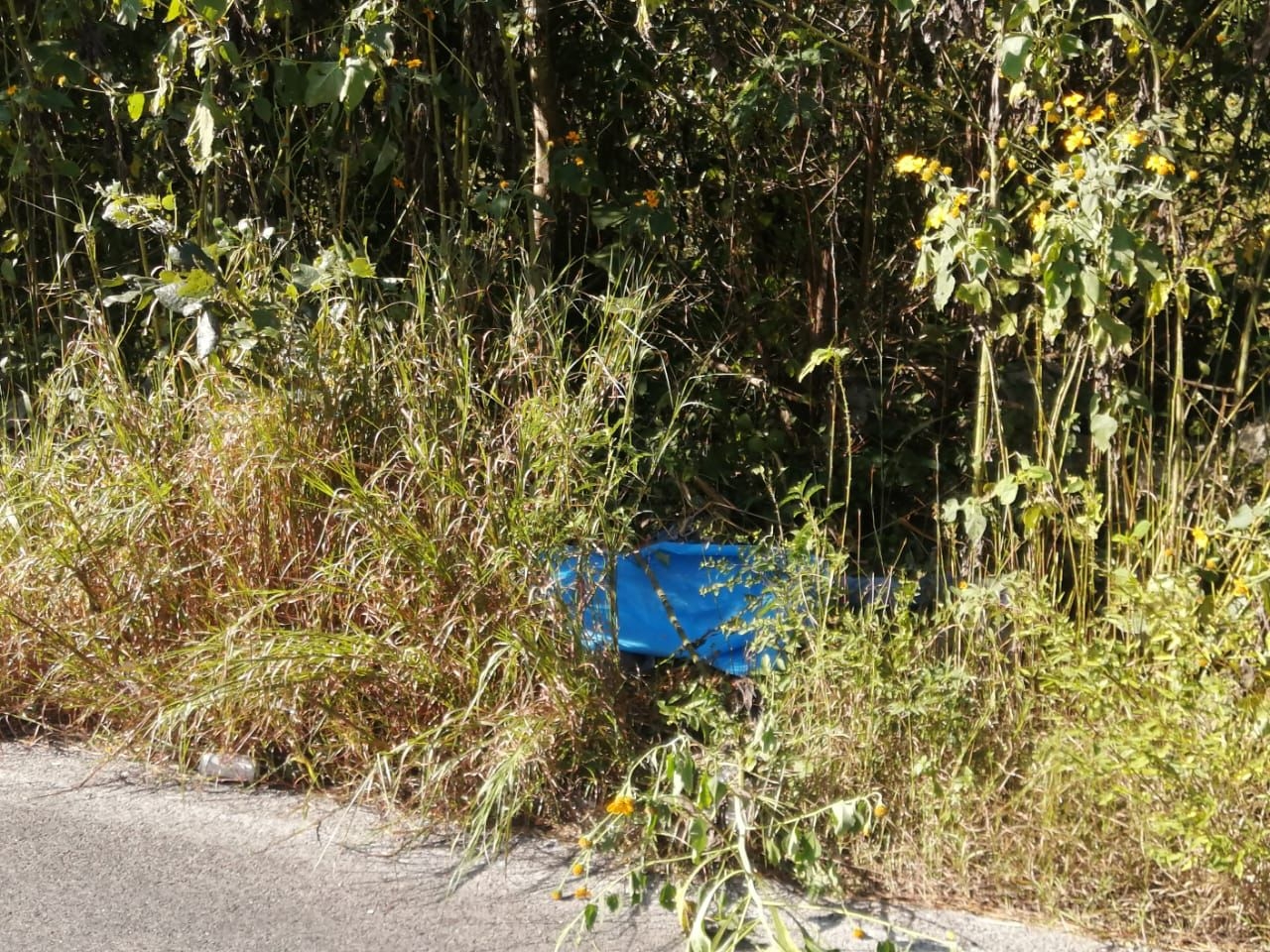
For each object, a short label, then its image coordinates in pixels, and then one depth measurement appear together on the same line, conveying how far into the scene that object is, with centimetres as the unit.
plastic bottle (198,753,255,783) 383
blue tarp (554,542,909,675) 383
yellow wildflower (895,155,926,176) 375
